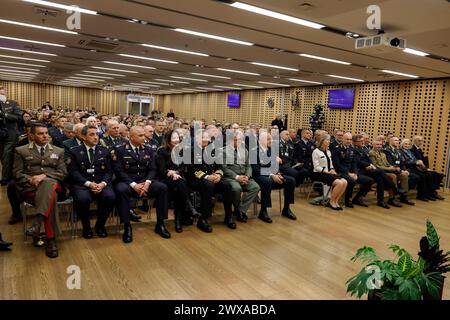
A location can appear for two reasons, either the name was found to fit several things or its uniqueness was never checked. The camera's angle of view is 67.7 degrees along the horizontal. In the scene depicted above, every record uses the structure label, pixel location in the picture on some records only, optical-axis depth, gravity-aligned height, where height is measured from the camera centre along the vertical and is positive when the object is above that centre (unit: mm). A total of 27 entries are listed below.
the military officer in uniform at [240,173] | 5383 -735
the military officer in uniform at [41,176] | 3730 -652
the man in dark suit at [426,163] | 8438 -751
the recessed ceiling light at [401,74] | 9851 +1823
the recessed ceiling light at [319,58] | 8252 +1860
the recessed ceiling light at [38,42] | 8525 +2073
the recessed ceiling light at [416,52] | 7057 +1778
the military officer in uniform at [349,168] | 6930 -744
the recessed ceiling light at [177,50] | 8464 +1992
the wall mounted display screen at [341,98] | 13047 +1355
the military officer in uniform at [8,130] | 6676 -204
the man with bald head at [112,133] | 5879 -160
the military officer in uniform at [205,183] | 4922 -831
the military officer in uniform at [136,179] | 4324 -746
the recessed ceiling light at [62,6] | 5337 +1877
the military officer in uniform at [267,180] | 5590 -842
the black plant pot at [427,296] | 2369 -1131
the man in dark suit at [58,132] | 6086 -203
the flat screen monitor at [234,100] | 19453 +1654
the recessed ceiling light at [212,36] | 6659 +1888
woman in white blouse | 6555 -799
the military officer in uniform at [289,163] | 6668 -679
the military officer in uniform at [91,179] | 4184 -728
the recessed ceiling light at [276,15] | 4855 +1766
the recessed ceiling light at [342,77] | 11444 +1922
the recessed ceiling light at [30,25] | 6730 +1972
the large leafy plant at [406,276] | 2312 -1011
